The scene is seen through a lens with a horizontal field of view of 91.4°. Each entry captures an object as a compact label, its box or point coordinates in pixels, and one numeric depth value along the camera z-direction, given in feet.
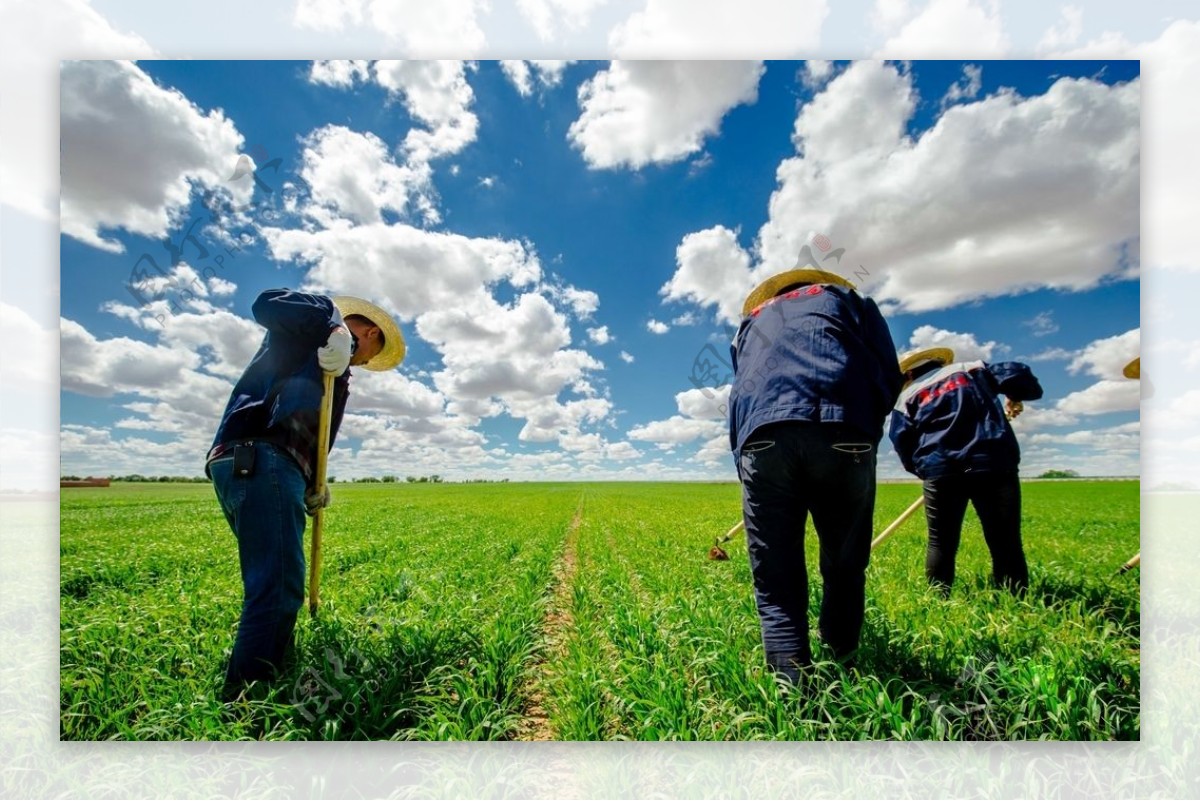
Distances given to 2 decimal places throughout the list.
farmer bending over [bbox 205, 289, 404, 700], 7.67
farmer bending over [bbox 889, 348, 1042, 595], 10.70
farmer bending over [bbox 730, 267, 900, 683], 7.18
